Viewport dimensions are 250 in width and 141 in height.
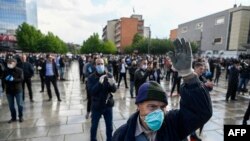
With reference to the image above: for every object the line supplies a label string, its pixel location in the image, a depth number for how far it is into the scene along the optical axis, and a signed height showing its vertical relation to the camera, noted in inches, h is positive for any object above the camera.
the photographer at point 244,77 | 433.7 -56.0
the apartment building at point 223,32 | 1723.7 +174.0
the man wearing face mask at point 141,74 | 289.4 -34.8
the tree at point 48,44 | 2500.0 +45.1
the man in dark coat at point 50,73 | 352.8 -43.5
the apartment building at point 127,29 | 3547.7 +336.9
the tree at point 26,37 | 2256.8 +111.7
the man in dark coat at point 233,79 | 356.2 -50.2
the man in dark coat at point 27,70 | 346.0 -37.5
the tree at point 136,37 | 2857.8 +154.1
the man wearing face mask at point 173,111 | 65.3 -20.7
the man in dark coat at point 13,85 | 240.2 -43.4
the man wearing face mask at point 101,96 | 163.3 -37.7
